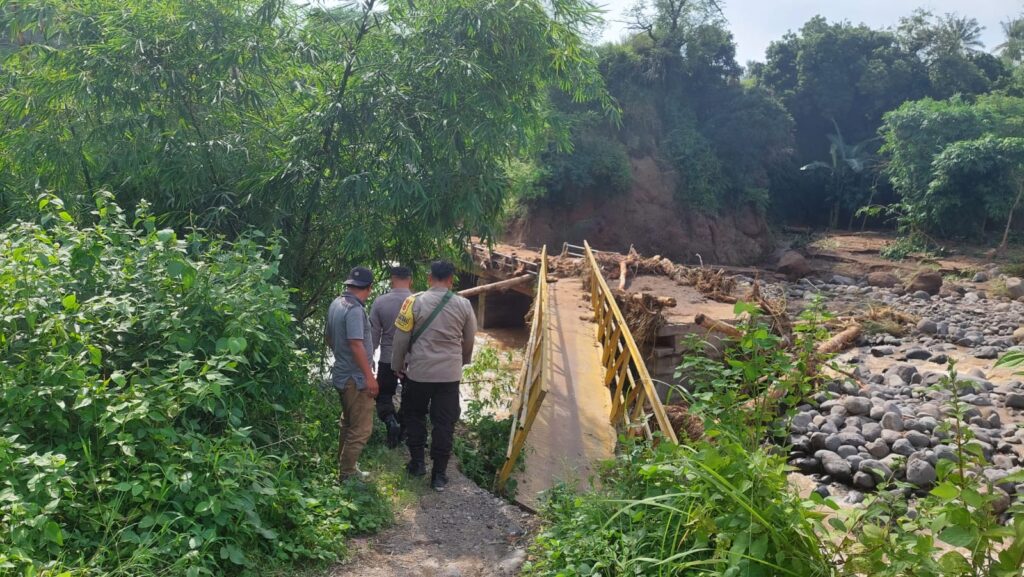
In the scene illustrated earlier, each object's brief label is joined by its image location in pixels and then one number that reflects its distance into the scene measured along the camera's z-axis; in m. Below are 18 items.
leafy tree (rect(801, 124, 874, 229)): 34.62
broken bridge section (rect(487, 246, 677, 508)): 5.50
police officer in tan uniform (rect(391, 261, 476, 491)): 5.15
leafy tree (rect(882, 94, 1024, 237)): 25.40
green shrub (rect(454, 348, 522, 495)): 6.17
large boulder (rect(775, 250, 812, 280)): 24.66
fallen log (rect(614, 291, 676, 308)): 11.58
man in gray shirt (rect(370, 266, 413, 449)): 5.95
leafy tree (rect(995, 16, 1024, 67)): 45.19
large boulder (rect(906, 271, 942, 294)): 20.00
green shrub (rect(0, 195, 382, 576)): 3.12
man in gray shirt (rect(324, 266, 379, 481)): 4.98
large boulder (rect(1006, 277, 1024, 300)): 18.97
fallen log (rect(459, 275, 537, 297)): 14.35
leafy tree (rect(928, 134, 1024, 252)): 25.20
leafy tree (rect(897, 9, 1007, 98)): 34.94
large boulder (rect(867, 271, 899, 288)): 22.03
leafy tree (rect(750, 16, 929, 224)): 35.78
